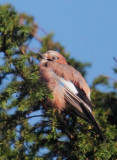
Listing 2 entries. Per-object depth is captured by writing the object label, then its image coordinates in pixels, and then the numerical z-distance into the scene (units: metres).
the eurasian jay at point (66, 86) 10.08
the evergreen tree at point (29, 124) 8.46
